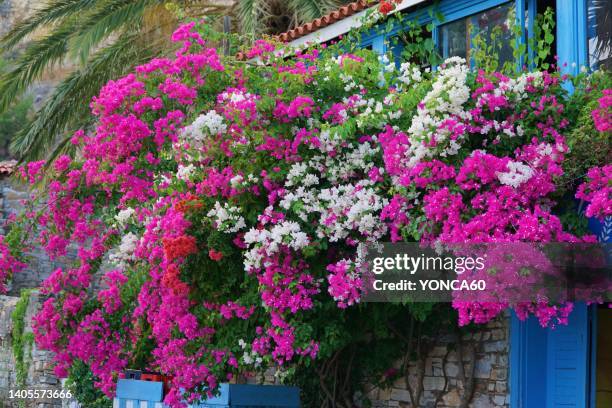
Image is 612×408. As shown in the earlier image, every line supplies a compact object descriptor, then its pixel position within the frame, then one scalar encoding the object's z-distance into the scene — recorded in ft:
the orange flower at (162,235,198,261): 30.66
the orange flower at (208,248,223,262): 30.53
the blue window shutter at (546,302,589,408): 28.73
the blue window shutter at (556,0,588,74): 29.58
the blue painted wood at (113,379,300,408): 31.76
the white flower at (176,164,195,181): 31.79
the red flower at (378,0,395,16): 33.27
